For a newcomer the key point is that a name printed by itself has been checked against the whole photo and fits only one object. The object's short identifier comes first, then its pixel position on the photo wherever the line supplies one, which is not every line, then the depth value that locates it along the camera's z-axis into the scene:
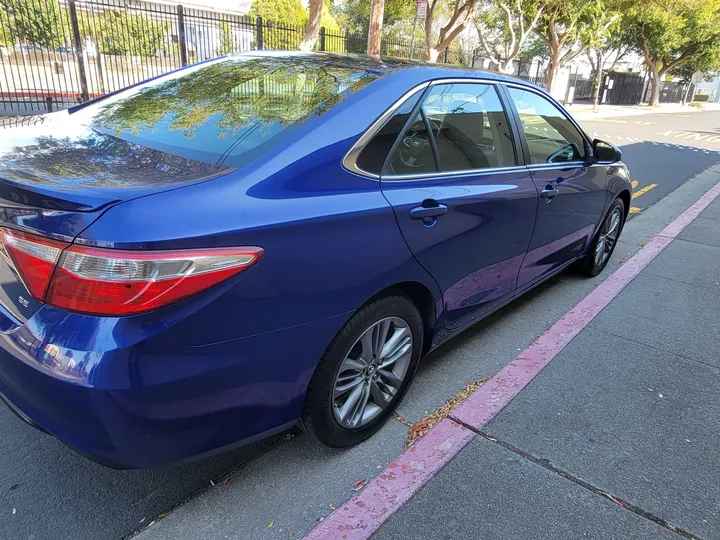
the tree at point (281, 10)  37.28
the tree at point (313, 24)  12.86
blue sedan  1.59
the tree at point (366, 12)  25.39
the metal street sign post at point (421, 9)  15.22
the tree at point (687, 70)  40.81
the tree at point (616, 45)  35.56
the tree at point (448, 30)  18.45
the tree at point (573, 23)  23.54
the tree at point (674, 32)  30.84
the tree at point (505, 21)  23.00
